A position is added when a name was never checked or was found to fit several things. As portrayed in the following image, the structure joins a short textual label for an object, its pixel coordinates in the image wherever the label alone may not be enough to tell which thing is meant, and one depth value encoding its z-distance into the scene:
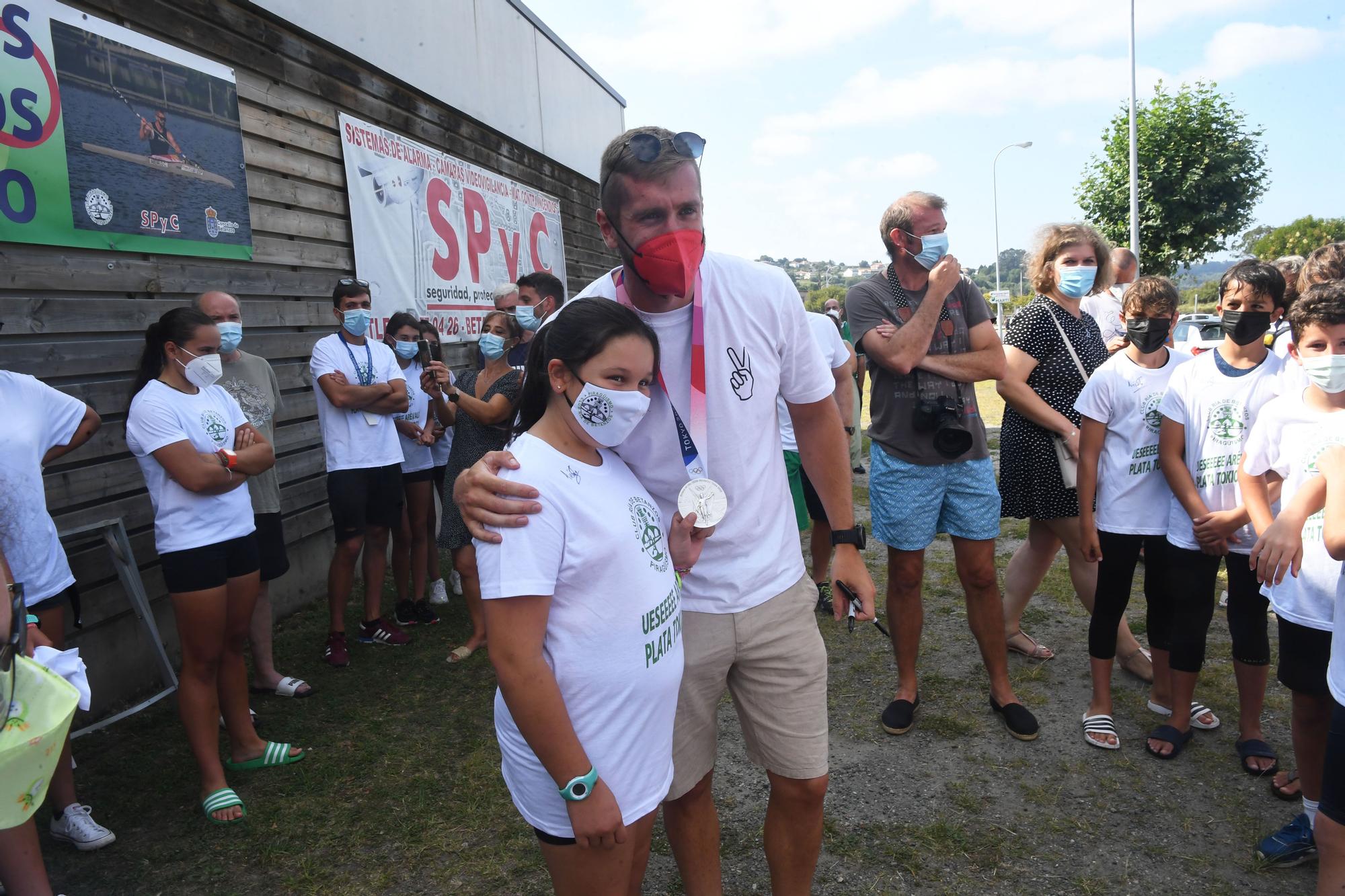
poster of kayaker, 3.83
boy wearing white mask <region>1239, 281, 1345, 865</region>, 2.42
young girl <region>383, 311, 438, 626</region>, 5.61
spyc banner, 6.67
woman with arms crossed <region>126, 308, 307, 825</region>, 3.24
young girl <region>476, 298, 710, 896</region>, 1.58
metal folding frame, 3.81
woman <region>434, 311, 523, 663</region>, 4.63
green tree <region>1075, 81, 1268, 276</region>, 20.23
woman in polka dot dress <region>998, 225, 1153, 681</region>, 3.98
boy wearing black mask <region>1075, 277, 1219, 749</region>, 3.55
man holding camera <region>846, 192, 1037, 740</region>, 3.58
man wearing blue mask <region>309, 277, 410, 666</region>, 4.87
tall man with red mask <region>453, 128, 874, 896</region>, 2.02
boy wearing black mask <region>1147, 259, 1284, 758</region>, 3.15
